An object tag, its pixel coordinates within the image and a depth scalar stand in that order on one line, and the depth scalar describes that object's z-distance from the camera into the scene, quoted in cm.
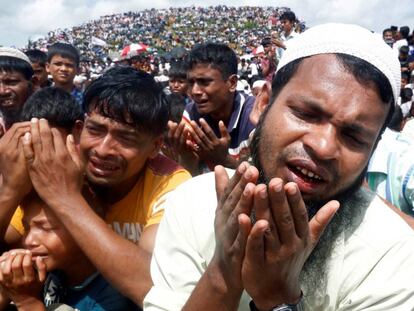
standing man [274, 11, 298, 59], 847
